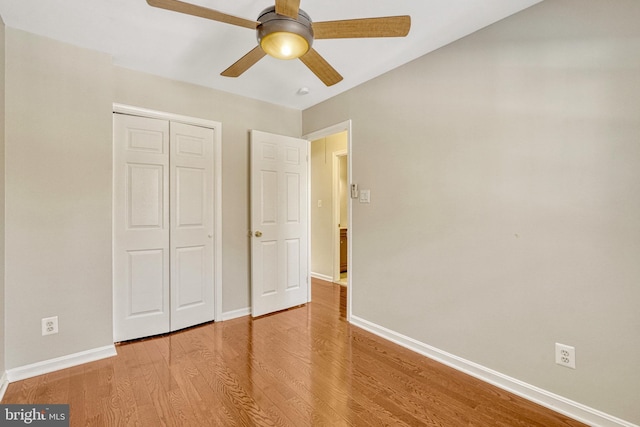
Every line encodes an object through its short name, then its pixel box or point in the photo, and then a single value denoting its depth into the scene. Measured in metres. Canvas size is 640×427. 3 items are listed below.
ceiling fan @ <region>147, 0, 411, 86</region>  1.31
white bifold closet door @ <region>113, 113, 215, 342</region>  2.57
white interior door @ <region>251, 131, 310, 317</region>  3.23
